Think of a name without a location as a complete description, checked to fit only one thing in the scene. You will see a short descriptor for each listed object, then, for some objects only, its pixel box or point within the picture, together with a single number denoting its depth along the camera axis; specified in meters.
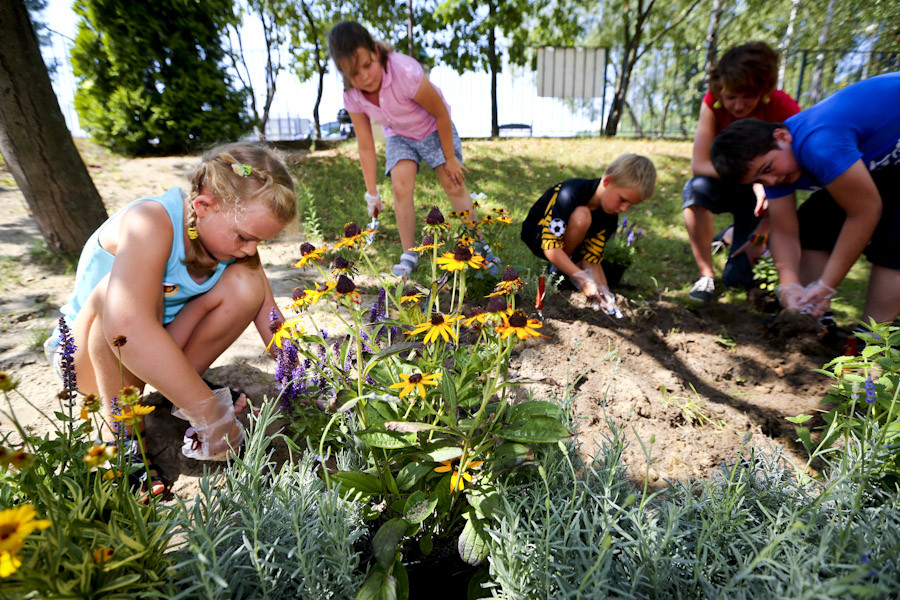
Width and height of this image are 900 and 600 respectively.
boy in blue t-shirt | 2.17
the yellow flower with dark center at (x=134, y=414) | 0.83
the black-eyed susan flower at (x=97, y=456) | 0.71
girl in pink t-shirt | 2.76
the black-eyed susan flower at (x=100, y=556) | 0.71
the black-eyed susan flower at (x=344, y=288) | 1.13
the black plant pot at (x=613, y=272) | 3.28
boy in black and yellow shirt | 2.79
